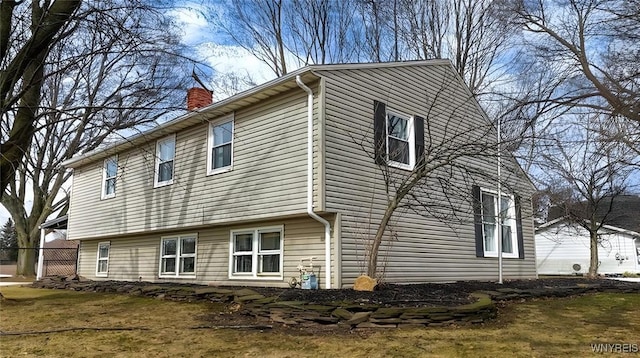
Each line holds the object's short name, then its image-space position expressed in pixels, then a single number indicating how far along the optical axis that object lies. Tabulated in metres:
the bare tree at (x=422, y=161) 8.96
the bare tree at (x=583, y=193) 19.91
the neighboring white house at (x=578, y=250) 25.12
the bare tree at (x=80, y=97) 8.98
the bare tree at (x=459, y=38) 20.83
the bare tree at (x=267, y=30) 22.12
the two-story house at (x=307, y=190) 9.16
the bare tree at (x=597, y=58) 7.91
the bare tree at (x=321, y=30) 22.36
